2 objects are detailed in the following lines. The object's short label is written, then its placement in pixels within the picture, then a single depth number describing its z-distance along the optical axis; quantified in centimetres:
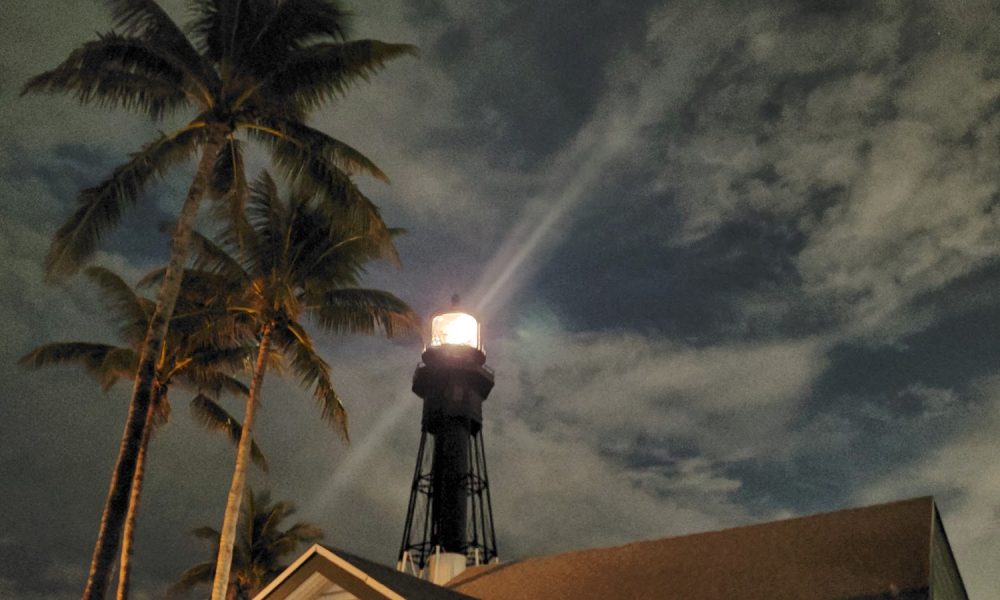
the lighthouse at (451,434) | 2853
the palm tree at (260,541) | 3625
